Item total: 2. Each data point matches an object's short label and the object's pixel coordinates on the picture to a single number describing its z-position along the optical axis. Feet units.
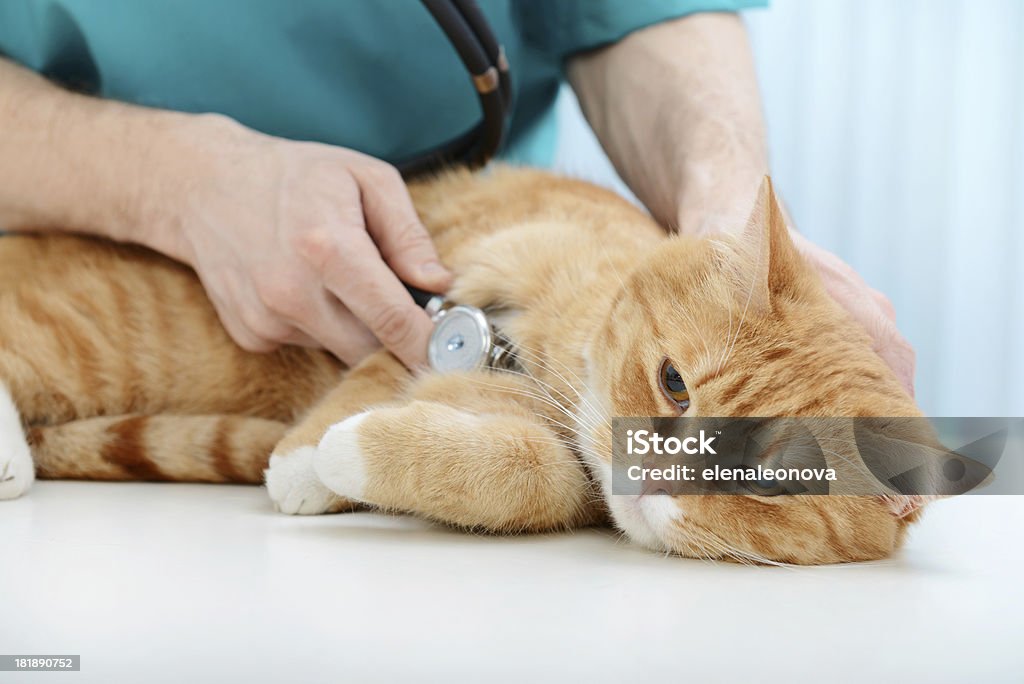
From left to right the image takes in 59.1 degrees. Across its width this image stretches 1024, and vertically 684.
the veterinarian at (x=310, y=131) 4.08
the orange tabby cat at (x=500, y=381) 3.09
